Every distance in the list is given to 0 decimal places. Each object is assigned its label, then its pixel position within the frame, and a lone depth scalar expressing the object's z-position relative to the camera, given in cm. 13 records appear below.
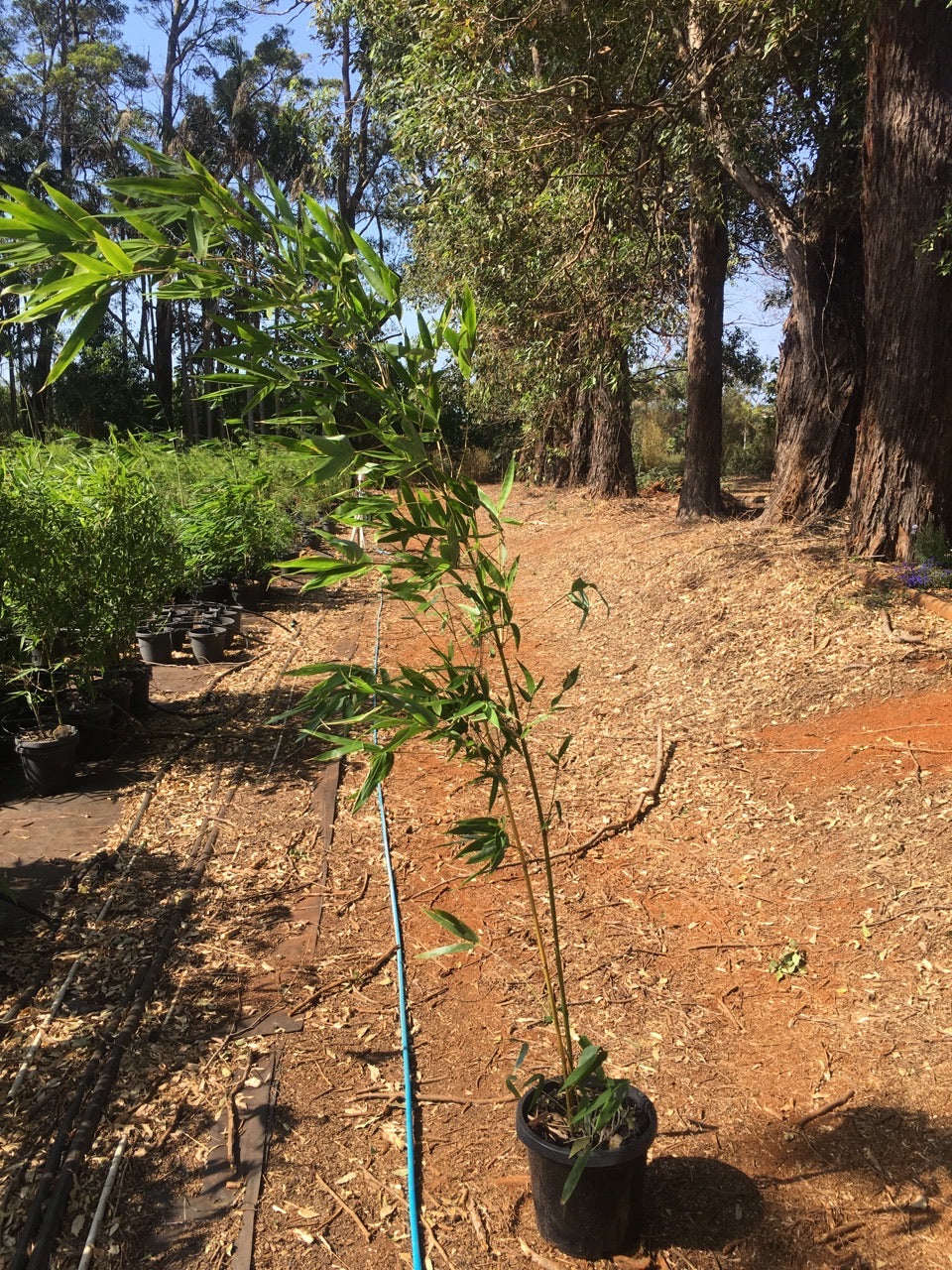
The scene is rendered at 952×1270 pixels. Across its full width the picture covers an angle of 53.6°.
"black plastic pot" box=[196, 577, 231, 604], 921
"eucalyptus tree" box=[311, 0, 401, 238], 984
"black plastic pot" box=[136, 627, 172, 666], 753
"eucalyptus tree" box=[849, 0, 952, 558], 557
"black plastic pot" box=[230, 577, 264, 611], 977
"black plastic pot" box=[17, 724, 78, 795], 471
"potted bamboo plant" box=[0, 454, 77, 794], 456
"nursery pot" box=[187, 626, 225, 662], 761
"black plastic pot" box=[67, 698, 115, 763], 514
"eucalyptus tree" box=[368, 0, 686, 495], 629
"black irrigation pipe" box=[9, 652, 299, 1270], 211
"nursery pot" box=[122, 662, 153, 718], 580
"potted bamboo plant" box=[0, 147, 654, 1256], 161
